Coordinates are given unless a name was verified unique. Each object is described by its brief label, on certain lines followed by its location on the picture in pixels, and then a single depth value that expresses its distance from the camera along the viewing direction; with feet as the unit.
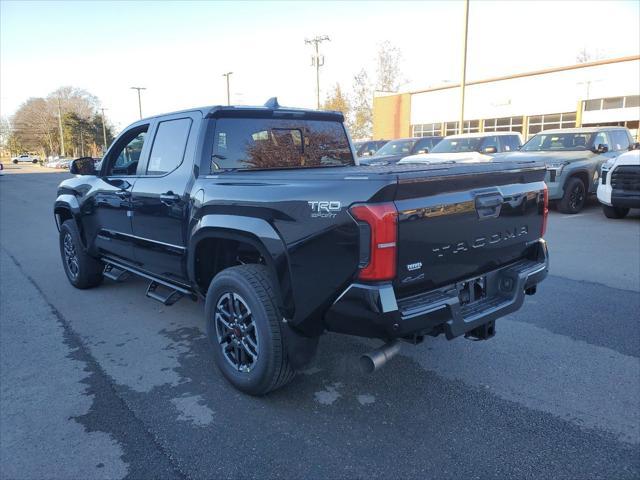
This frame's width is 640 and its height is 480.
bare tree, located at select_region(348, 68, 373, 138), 176.86
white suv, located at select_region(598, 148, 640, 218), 30.63
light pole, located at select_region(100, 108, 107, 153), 281.74
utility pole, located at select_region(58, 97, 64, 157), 252.99
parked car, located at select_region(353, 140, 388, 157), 69.72
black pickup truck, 8.54
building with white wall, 96.78
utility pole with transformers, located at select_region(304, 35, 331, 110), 128.88
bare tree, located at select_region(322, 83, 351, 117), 163.22
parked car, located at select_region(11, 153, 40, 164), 296.79
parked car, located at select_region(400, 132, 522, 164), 43.29
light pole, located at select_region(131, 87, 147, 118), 220.23
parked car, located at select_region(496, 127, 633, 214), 35.63
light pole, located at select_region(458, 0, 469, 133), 71.77
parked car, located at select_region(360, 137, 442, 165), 53.47
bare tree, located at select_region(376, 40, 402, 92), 188.44
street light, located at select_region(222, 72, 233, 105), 172.55
